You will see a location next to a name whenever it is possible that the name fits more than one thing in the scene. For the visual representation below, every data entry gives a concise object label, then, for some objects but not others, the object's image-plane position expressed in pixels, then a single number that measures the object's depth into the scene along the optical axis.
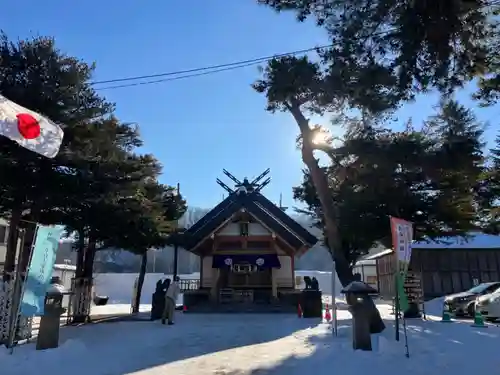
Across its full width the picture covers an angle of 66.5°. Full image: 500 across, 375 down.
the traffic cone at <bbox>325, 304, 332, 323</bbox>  12.57
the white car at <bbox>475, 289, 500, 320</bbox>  12.23
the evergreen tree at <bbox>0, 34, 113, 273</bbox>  8.23
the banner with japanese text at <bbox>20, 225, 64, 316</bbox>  7.31
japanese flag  6.12
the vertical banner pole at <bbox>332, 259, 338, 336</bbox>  8.89
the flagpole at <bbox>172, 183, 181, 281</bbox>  16.83
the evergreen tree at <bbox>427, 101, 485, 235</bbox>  12.15
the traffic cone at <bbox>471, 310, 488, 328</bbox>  10.47
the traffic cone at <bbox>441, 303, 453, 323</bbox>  12.27
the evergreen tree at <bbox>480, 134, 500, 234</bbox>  13.52
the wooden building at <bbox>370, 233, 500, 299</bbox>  24.22
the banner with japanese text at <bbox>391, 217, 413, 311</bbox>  7.02
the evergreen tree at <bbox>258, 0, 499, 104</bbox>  6.13
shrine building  17.66
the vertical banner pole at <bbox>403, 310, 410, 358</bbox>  6.57
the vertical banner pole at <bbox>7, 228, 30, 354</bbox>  7.18
